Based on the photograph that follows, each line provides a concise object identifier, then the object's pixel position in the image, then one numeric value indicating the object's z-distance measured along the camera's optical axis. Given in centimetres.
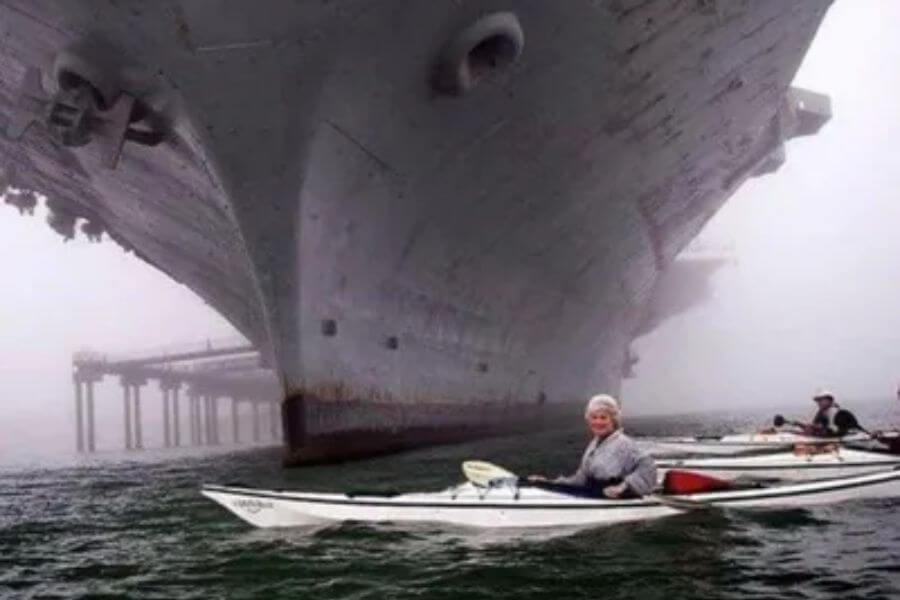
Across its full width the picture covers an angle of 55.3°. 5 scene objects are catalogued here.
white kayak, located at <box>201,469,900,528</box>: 905
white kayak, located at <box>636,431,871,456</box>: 1627
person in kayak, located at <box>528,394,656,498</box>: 901
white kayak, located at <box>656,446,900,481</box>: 1248
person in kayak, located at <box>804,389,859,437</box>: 1562
